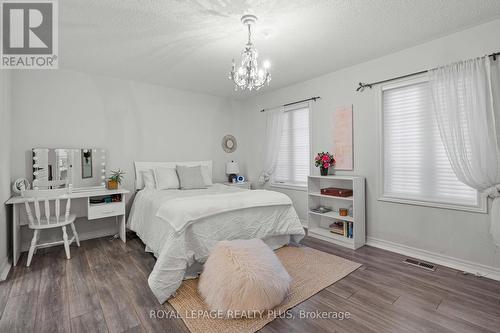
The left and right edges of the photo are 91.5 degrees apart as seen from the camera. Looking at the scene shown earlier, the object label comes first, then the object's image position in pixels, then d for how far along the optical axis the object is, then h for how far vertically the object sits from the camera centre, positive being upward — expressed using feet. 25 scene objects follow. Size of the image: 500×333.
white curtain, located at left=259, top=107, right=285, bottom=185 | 15.04 +1.75
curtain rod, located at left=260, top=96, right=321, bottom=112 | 13.19 +3.74
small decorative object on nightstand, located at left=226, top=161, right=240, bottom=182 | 16.65 -0.11
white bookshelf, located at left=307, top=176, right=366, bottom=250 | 10.70 -2.03
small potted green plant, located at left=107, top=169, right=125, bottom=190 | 11.75 -0.61
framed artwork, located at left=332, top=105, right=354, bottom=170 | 11.78 +1.43
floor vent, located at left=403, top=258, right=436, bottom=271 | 8.73 -3.65
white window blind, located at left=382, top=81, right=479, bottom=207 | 9.10 +0.46
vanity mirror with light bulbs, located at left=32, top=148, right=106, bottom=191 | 10.94 +0.06
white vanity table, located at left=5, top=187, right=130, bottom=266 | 9.19 -1.86
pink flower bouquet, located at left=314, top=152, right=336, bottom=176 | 12.23 +0.21
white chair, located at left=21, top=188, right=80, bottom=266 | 8.98 -1.78
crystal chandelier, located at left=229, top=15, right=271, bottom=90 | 7.54 +3.07
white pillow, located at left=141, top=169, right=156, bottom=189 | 12.91 -0.61
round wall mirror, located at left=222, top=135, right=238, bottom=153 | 17.14 +1.68
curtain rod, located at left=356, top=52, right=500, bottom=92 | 7.86 +3.64
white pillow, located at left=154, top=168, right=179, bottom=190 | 12.59 -0.60
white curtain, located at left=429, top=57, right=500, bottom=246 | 7.76 +1.42
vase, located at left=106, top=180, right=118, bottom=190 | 11.73 -0.78
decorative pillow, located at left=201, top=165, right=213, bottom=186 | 14.22 -0.47
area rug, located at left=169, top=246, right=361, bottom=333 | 5.77 -3.68
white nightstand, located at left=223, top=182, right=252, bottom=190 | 15.85 -1.15
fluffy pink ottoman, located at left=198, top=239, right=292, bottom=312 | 6.04 -2.96
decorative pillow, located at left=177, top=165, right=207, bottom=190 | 12.88 -0.57
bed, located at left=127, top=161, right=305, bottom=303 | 7.22 -2.12
